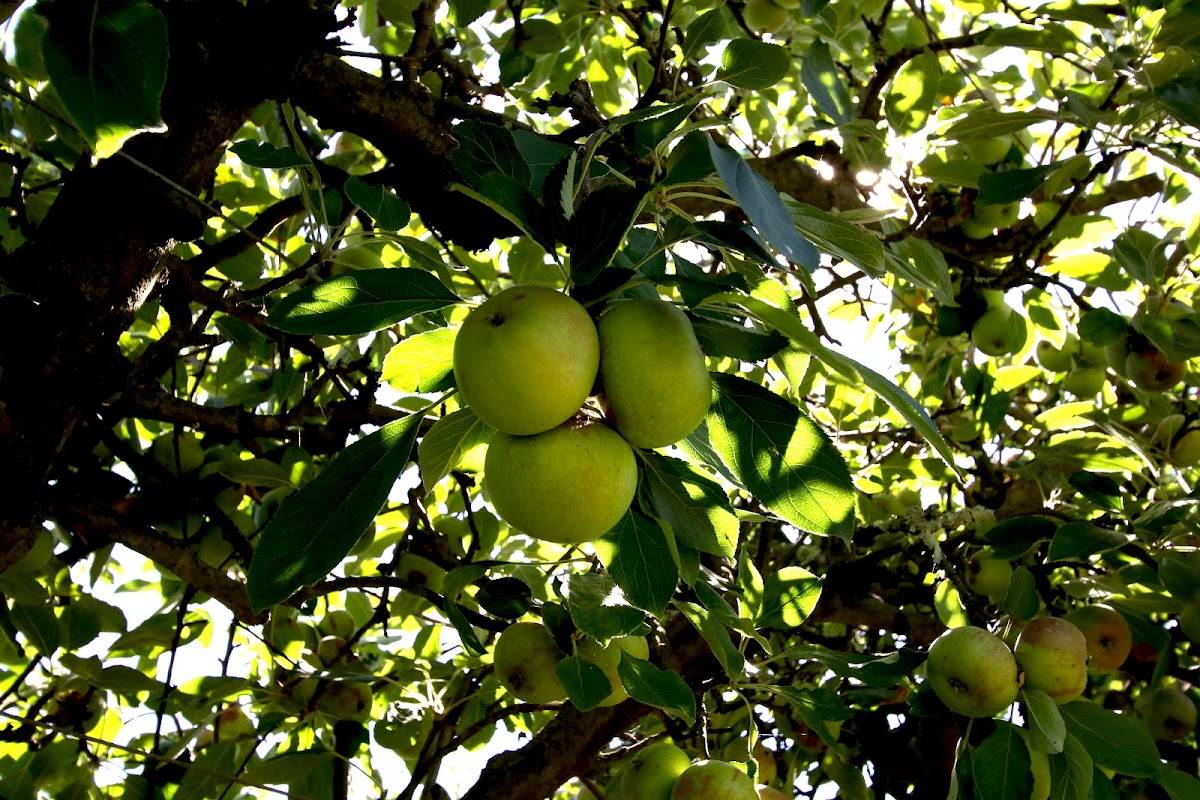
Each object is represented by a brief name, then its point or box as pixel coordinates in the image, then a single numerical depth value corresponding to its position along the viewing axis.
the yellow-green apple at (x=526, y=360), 1.04
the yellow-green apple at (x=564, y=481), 1.11
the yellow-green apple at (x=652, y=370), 1.09
